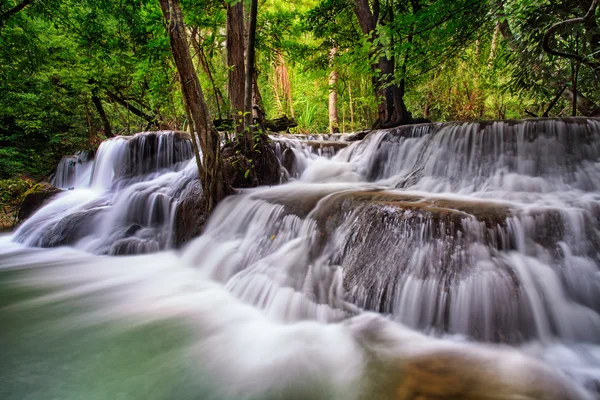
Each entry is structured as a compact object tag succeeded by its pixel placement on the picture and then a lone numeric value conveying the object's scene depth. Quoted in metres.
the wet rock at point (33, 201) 6.70
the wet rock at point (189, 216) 4.86
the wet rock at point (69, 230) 5.31
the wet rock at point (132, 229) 5.18
